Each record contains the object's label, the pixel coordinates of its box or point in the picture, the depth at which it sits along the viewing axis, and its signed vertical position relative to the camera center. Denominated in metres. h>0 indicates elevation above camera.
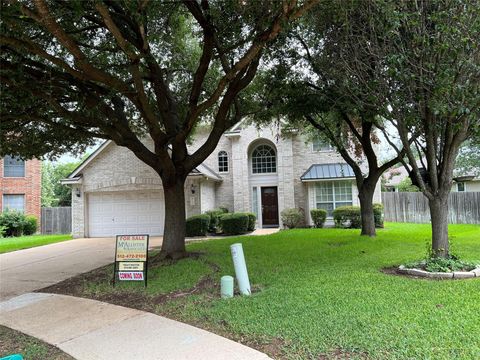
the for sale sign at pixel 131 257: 7.60 -1.07
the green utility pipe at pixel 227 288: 6.29 -1.45
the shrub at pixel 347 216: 18.64 -0.89
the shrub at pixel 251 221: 19.62 -1.03
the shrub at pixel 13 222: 22.80 -0.81
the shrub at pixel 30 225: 23.76 -1.10
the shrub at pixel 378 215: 18.47 -0.84
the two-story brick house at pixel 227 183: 19.50 +1.05
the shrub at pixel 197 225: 17.88 -1.05
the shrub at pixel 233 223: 18.36 -1.02
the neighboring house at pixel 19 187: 25.67 +1.49
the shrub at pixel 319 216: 19.64 -0.86
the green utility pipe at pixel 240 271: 6.47 -1.21
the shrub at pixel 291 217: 19.55 -0.88
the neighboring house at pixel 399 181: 29.28 +1.43
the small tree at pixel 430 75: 6.59 +2.30
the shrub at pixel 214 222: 18.97 -0.98
